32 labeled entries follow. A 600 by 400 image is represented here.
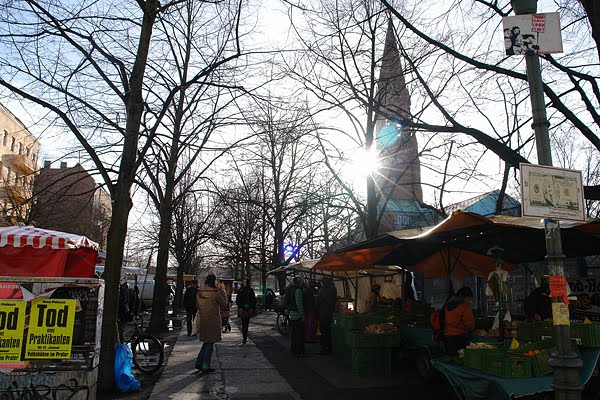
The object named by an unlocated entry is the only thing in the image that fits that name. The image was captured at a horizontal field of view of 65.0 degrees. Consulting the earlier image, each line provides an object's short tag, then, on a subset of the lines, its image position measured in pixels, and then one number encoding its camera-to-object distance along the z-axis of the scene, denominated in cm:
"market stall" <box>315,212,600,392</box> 598
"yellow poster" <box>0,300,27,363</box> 550
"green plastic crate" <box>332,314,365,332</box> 1043
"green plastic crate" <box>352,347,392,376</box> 934
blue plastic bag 785
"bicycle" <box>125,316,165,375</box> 983
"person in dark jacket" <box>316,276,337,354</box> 1296
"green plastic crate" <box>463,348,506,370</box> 597
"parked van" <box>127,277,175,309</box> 3436
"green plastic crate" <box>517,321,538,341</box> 766
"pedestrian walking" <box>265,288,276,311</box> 3312
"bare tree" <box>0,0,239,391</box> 800
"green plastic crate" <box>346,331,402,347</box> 924
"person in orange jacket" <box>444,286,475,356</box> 780
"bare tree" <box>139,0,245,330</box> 1026
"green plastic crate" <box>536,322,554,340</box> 752
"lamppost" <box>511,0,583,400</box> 411
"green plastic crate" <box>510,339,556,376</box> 591
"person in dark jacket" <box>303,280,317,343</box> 1338
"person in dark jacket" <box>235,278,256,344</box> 1443
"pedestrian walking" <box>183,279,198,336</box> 1797
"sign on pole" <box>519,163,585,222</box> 412
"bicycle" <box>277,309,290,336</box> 1809
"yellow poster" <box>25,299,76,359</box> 561
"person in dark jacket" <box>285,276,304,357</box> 1209
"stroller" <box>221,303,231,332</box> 1802
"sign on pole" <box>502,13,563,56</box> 475
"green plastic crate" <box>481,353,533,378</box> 583
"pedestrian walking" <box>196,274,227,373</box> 955
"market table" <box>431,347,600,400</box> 563
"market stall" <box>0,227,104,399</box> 554
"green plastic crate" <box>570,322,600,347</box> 656
